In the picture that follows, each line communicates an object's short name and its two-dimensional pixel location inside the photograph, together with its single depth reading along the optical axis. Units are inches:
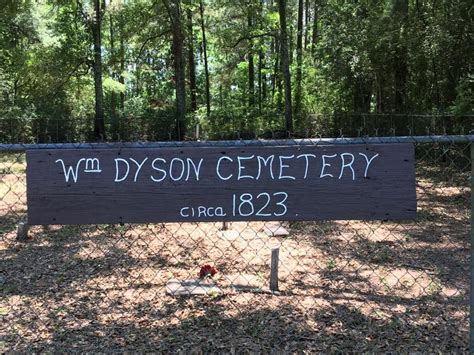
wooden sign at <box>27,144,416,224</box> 105.3
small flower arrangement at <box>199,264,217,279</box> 187.6
